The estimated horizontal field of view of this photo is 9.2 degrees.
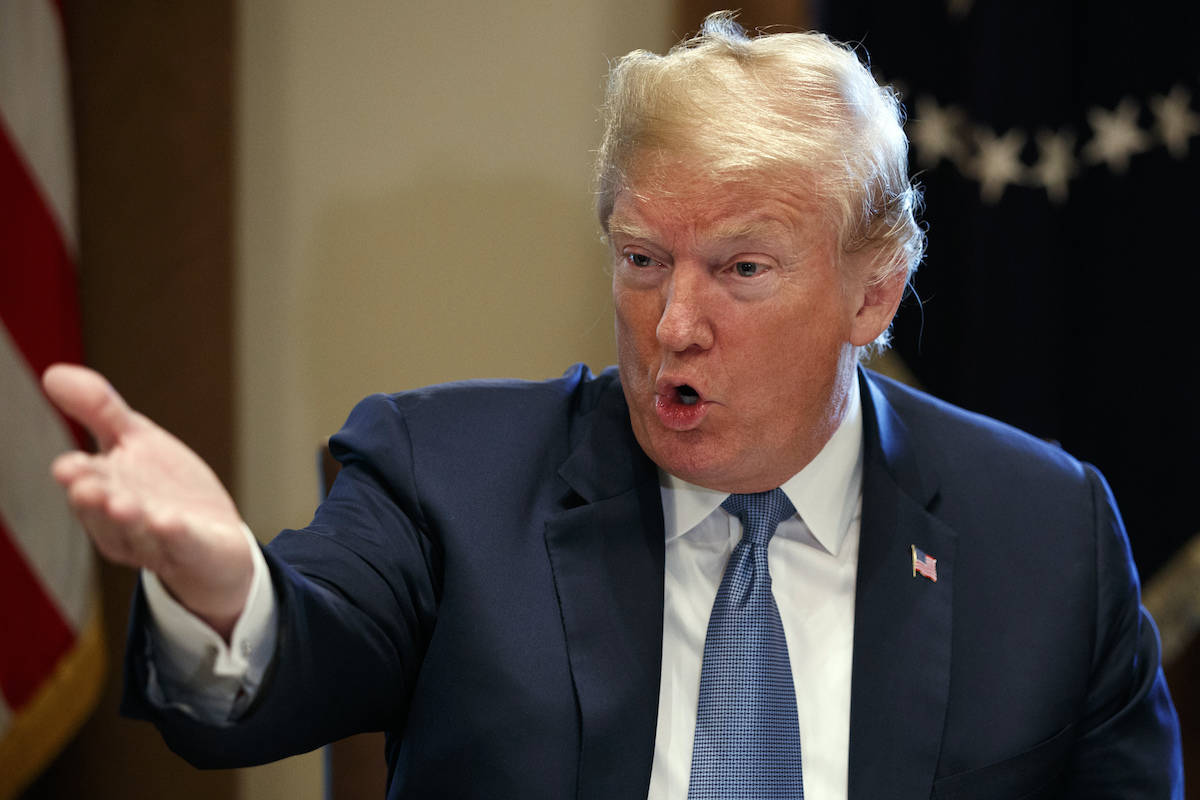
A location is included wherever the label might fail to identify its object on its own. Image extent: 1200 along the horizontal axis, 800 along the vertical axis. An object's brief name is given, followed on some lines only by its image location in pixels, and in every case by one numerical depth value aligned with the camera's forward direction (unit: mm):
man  4110
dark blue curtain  4524
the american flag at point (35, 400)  4387
